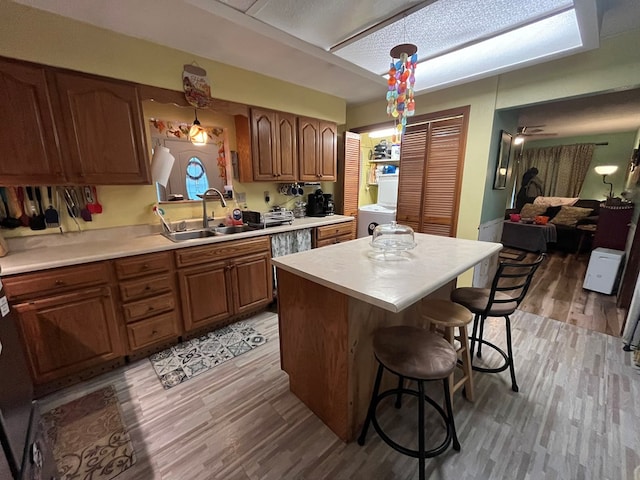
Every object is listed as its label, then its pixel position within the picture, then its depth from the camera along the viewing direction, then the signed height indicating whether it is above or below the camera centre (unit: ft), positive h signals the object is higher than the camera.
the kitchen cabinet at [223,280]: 7.31 -2.83
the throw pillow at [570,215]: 16.58 -1.92
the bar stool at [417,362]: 3.65 -2.50
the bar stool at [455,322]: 4.79 -2.44
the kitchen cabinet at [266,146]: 9.09 +1.42
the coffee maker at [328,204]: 12.08 -0.84
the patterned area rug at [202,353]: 6.48 -4.52
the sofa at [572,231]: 16.08 -2.82
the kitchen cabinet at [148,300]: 6.34 -2.87
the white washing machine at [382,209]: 12.56 -1.18
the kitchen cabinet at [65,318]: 5.29 -2.84
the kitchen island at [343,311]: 4.07 -2.24
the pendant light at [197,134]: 8.47 +1.71
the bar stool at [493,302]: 4.90 -2.43
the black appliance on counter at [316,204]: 11.78 -0.83
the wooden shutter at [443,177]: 9.72 +0.33
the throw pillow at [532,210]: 18.95 -1.81
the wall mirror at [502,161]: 9.75 +0.93
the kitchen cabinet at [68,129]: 5.43 +1.29
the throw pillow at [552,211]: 18.76 -1.84
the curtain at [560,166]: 20.05 +1.54
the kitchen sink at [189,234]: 7.81 -1.54
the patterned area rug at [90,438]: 4.31 -4.57
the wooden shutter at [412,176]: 10.64 +0.40
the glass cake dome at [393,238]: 5.96 -1.23
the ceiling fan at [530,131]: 15.69 +3.47
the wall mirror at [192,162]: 8.77 +0.87
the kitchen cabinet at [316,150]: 10.47 +1.47
